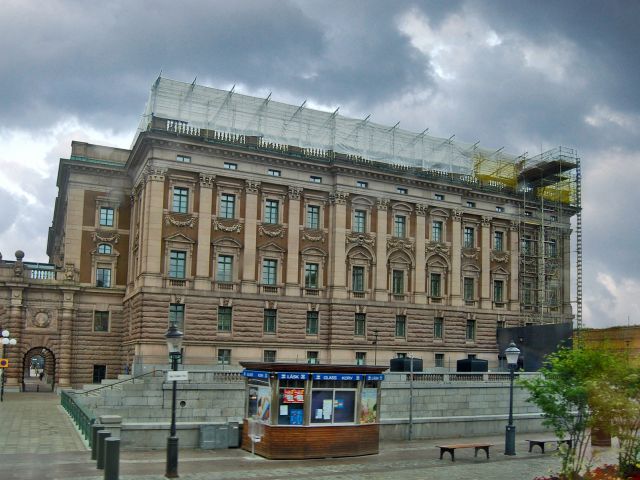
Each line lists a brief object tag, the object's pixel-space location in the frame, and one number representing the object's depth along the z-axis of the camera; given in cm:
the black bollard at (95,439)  2462
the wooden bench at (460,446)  2967
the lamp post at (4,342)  4506
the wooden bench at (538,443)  3288
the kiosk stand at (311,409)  2816
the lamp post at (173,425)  2342
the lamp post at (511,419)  3206
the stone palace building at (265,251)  5253
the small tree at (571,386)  2184
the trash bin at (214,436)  3083
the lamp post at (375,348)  5741
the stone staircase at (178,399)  3512
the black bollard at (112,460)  2001
